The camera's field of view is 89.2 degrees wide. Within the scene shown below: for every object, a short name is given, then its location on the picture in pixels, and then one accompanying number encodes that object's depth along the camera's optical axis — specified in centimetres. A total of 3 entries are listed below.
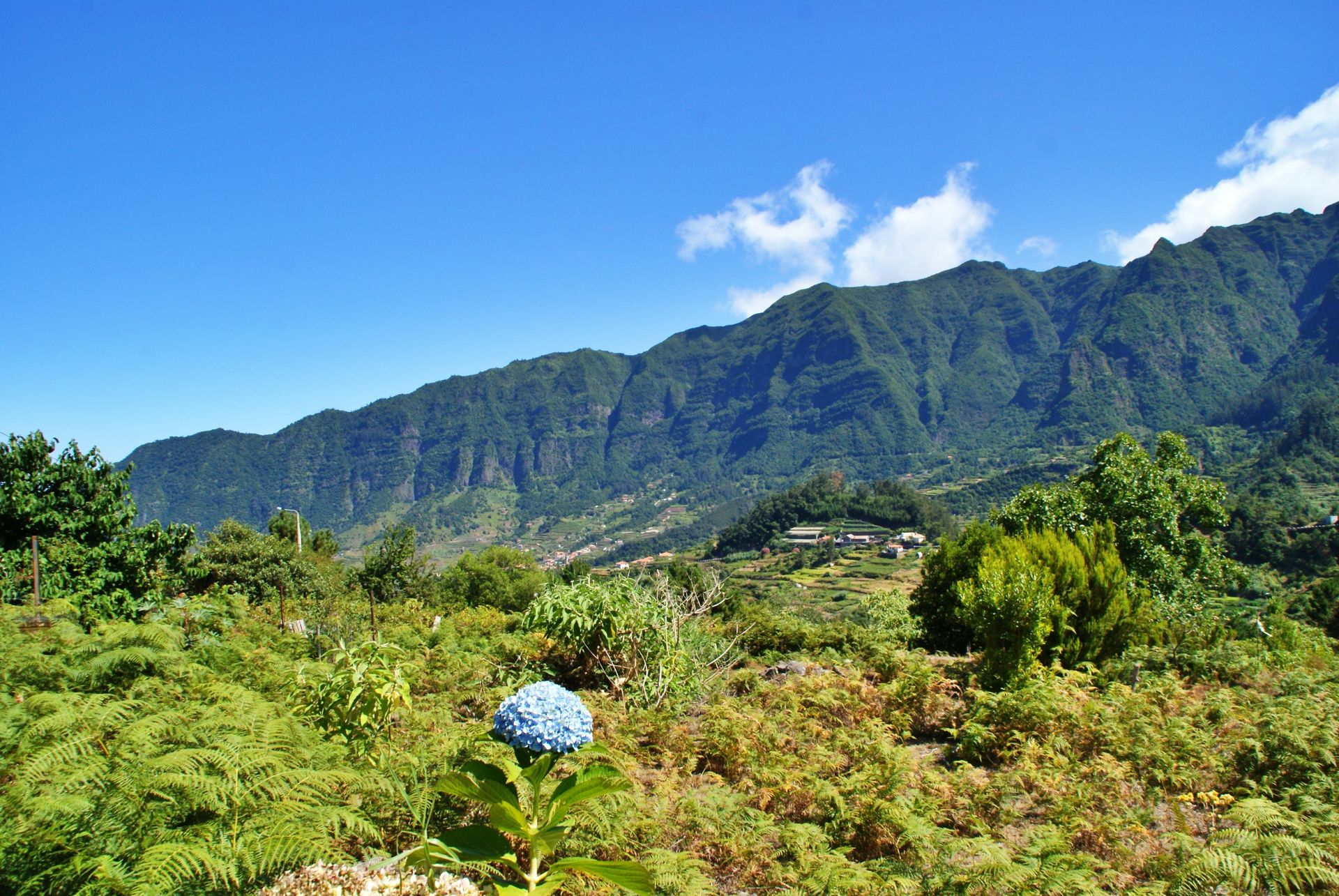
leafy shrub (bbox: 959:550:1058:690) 766
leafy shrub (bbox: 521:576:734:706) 730
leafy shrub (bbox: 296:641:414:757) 426
